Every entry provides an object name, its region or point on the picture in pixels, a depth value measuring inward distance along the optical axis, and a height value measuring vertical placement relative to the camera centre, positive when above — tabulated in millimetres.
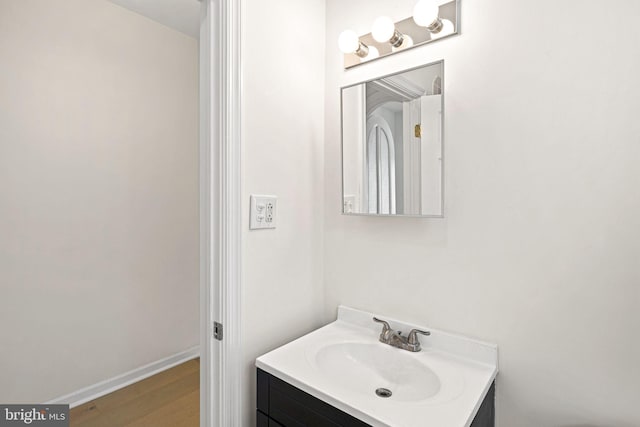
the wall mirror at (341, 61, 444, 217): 1125 +252
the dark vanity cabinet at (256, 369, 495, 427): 882 -583
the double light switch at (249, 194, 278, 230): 1154 -1
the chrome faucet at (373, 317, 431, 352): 1149 -464
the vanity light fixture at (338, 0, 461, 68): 1089 +653
